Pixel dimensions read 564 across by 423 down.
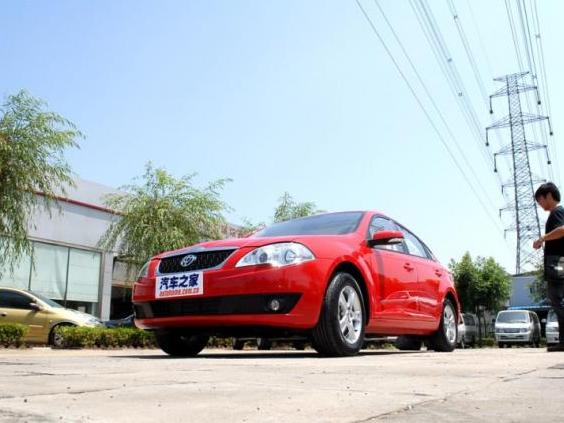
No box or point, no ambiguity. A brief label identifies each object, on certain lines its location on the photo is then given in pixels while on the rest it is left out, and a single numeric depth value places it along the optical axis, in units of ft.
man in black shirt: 23.43
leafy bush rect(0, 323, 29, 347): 34.14
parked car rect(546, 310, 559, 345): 69.72
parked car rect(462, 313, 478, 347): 99.98
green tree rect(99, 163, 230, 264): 57.88
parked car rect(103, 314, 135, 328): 65.82
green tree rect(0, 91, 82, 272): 42.96
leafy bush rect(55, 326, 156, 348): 35.29
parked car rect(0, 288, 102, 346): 42.32
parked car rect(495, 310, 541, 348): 93.91
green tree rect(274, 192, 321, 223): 88.89
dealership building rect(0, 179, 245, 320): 76.28
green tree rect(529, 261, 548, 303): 125.29
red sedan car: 17.76
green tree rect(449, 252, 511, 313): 139.64
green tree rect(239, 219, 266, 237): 89.25
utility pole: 136.56
